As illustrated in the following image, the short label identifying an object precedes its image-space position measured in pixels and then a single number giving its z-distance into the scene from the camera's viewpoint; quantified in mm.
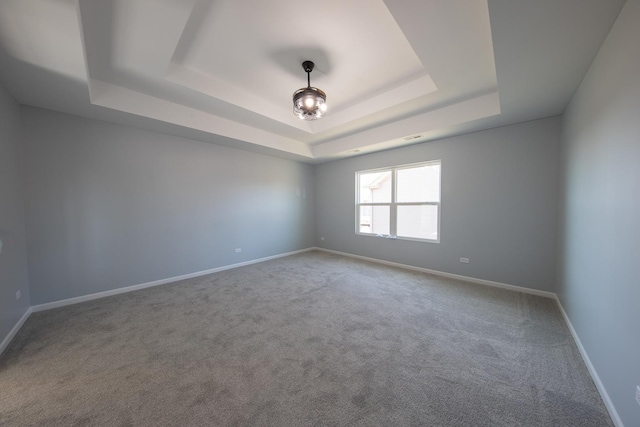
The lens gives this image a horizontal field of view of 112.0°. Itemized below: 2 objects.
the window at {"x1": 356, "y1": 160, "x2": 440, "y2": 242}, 4125
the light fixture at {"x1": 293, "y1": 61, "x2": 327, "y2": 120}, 2508
